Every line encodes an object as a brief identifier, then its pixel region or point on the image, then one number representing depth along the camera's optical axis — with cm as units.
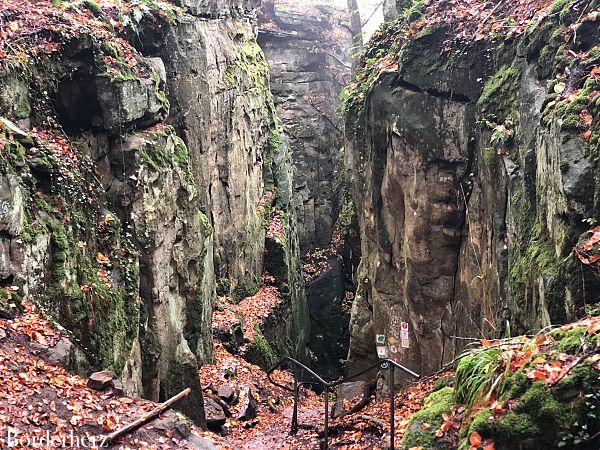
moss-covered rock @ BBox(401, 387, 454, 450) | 417
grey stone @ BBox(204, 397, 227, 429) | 1105
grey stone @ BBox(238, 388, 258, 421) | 1208
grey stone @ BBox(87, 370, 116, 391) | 686
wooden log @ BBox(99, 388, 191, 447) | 580
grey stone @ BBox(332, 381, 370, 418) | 1100
